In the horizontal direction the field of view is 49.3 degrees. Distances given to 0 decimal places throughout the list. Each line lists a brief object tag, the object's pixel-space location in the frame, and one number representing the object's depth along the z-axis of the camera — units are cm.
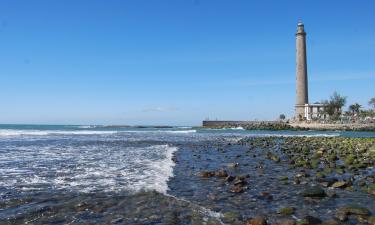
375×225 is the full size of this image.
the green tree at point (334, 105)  11488
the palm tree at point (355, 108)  12556
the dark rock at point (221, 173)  1518
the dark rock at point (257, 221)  837
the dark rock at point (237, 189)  1208
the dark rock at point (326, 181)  1304
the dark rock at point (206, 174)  1525
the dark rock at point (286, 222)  844
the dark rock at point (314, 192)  1123
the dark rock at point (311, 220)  845
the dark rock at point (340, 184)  1262
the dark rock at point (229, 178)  1415
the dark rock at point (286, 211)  940
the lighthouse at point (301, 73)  10331
